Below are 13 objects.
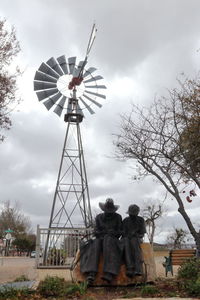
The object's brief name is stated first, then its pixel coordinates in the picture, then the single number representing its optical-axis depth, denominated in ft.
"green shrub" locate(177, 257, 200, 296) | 15.06
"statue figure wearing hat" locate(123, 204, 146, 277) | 17.85
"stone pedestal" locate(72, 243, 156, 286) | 18.07
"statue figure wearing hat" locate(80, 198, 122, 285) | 17.82
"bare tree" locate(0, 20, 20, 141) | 25.66
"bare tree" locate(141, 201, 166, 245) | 88.06
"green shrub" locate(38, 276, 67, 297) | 15.96
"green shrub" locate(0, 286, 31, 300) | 14.93
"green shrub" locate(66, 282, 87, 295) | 16.03
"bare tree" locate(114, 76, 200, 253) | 24.55
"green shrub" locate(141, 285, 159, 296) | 15.59
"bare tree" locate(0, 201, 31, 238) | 131.31
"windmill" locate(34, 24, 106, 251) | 47.62
